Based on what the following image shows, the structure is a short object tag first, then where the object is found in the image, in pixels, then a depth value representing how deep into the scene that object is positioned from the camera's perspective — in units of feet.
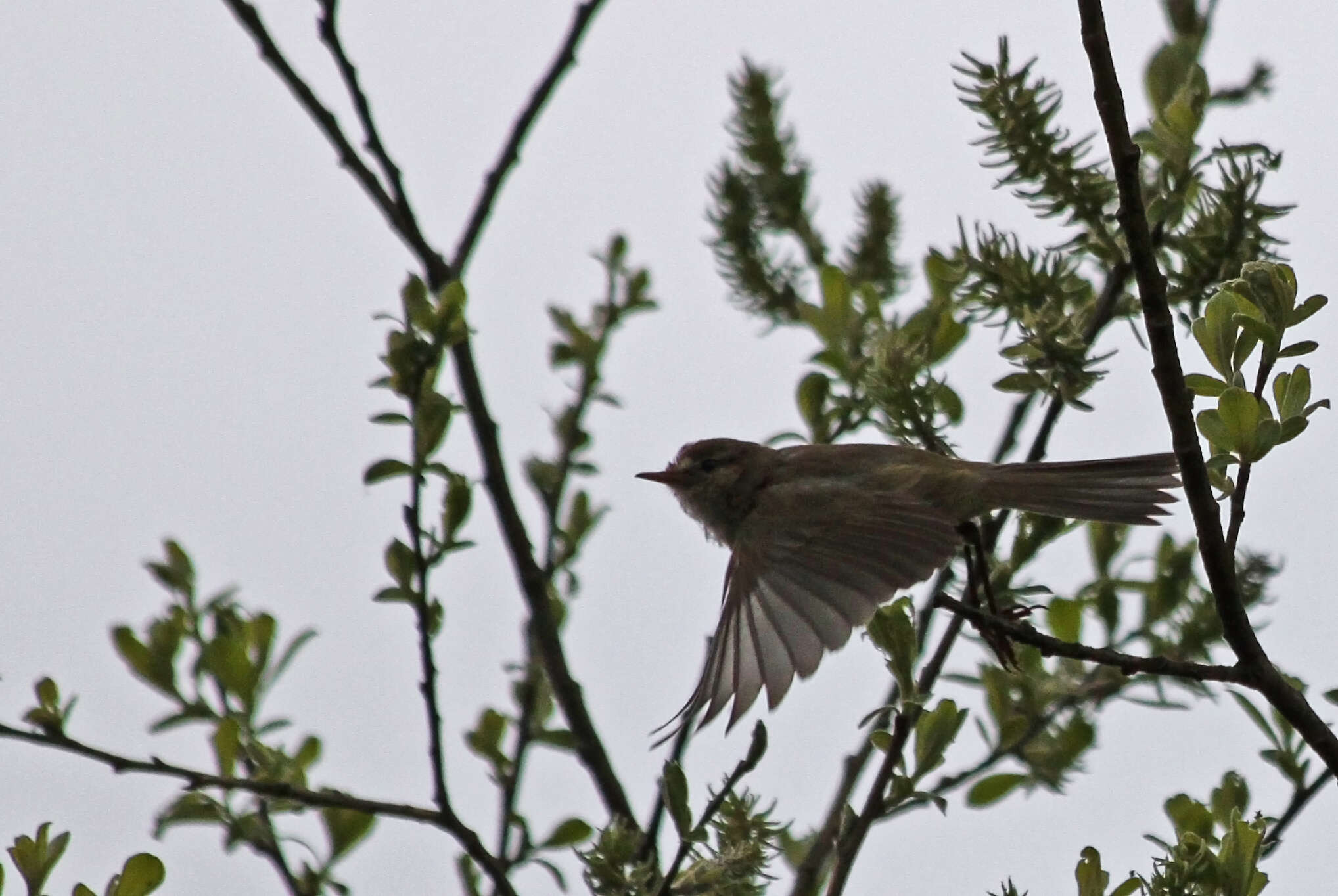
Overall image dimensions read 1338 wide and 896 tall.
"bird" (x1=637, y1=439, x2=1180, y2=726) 22.09
